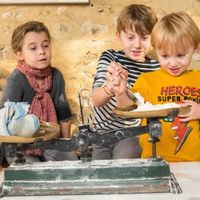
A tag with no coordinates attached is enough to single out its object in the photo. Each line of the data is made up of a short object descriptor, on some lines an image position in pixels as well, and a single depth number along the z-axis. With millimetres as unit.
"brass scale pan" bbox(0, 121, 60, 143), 1335
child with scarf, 2224
